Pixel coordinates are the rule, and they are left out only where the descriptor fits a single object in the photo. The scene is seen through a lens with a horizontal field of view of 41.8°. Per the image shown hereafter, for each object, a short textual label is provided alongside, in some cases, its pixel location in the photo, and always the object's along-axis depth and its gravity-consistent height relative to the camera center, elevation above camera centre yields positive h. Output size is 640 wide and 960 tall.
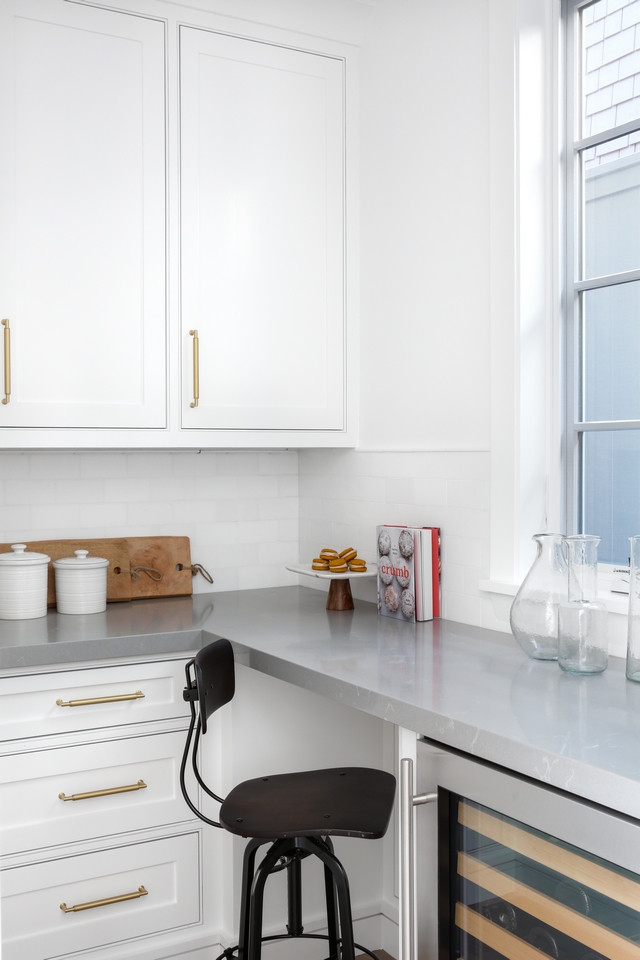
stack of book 2.28 -0.26
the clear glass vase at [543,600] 1.79 -0.26
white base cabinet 1.97 -0.84
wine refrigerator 1.14 -0.60
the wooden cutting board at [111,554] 2.61 -0.24
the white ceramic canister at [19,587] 2.36 -0.30
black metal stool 1.62 -0.67
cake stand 2.49 -0.34
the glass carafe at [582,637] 1.67 -0.32
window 1.92 +0.49
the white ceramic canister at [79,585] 2.47 -0.31
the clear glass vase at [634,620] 1.58 -0.27
